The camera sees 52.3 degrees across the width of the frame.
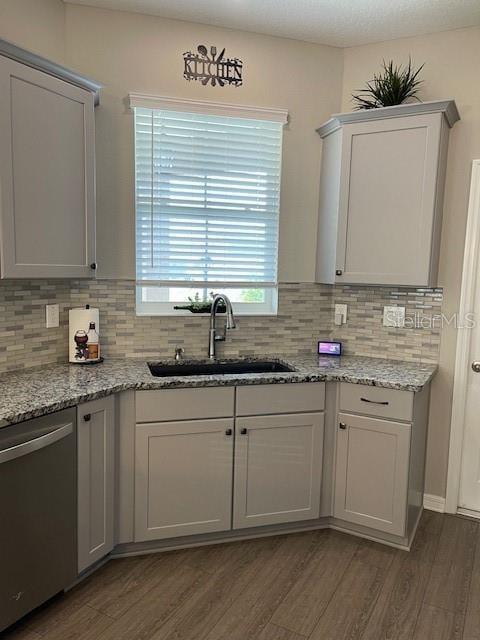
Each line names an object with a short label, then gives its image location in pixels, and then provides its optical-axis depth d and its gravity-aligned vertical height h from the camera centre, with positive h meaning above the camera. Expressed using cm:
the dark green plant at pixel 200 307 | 295 -25
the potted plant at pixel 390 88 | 275 +107
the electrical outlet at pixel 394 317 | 302 -27
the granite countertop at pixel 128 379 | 198 -56
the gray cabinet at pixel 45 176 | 206 +39
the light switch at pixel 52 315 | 263 -29
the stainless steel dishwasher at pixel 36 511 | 180 -98
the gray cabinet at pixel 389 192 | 263 +45
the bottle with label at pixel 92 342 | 268 -44
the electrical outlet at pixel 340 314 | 321 -28
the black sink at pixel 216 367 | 280 -60
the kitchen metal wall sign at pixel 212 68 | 285 +117
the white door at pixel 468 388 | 279 -67
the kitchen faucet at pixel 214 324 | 272 -33
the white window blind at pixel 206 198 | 286 +41
